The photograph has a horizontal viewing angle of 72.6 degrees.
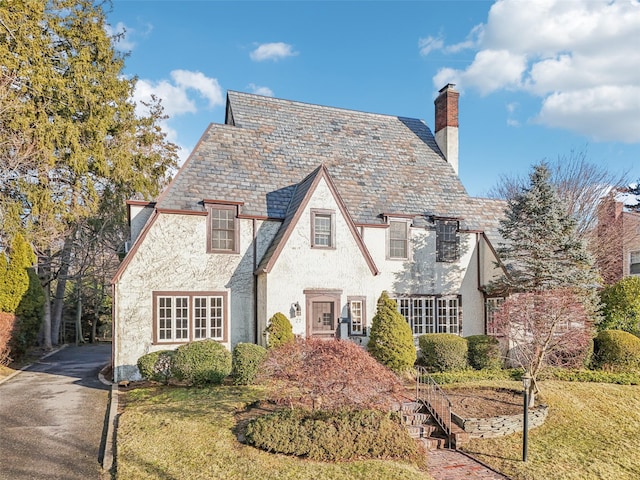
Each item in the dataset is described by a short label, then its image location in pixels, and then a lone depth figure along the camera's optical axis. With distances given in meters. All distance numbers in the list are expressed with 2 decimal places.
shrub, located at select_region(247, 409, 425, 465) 8.74
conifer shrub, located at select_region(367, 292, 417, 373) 15.11
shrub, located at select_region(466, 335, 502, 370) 17.03
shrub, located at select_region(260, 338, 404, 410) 9.18
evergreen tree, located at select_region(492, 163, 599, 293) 17.14
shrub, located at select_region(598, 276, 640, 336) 18.69
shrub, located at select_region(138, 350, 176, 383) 13.35
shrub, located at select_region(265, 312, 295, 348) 14.63
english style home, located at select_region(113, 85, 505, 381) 15.38
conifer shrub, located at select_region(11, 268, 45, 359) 18.77
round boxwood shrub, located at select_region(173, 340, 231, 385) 12.98
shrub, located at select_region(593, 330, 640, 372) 16.61
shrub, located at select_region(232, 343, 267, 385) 13.40
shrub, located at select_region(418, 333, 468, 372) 16.34
